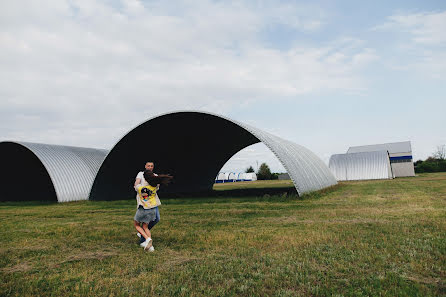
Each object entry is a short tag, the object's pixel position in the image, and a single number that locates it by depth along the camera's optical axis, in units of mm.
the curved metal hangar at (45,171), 23919
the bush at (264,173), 93875
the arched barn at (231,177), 95800
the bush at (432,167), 77125
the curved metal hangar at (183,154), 21234
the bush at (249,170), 110938
